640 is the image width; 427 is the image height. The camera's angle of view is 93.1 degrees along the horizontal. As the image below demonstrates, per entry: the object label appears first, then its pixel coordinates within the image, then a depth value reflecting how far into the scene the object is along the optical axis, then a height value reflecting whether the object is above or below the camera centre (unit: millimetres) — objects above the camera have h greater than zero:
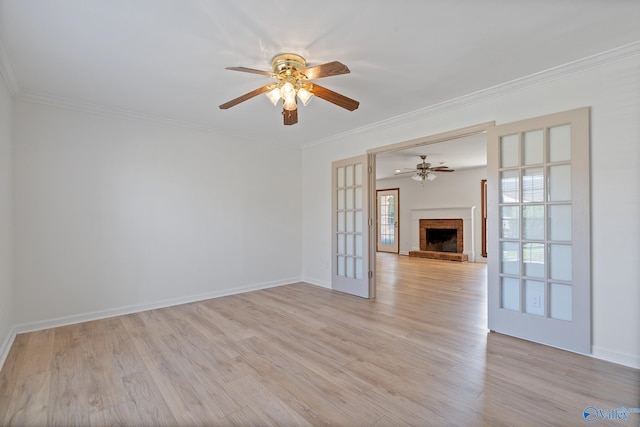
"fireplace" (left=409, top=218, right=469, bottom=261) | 8290 -706
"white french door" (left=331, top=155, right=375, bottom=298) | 4387 -195
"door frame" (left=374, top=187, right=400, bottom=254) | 9797 -216
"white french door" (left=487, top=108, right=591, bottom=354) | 2531 -138
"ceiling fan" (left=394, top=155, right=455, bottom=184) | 6755 +1043
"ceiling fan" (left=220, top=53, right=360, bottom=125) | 2287 +1049
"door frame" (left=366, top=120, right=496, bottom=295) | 3245 +887
